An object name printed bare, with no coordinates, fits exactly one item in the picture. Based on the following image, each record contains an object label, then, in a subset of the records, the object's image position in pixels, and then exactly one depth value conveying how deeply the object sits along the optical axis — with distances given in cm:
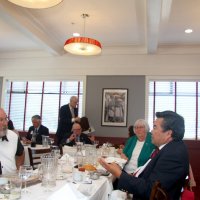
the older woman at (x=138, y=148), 375
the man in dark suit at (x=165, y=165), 189
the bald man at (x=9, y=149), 264
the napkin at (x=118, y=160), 308
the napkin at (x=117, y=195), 237
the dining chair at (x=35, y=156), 321
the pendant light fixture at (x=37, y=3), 289
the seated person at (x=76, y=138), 468
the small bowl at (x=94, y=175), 230
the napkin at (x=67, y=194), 152
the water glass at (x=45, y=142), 479
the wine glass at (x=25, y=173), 182
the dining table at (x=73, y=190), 156
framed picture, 646
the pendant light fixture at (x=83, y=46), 410
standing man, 603
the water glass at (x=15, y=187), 163
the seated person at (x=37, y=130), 592
